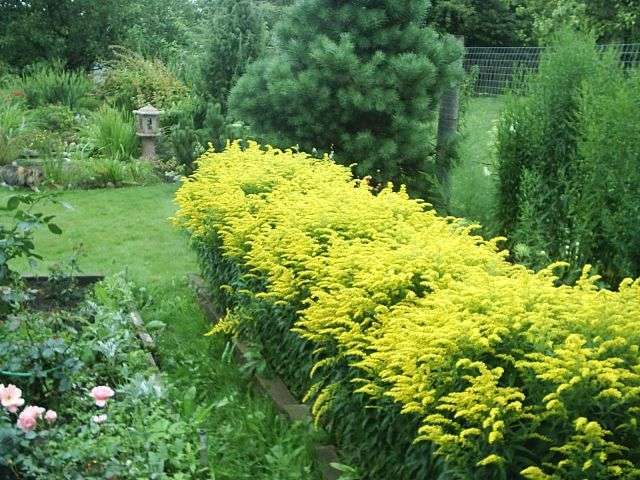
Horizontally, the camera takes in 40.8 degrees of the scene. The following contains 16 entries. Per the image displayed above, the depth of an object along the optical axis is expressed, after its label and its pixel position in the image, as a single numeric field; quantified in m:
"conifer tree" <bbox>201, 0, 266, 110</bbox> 11.38
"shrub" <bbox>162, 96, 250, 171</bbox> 10.99
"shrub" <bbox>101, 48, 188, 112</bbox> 14.55
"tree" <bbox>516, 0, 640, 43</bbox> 17.86
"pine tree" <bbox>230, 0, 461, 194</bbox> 7.43
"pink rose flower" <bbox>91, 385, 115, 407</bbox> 3.44
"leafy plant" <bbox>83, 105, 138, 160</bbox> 12.66
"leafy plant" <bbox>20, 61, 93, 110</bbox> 15.27
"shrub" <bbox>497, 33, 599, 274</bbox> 5.67
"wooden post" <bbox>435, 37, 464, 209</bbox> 7.76
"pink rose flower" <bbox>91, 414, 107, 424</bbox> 3.49
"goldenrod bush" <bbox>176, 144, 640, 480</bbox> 2.54
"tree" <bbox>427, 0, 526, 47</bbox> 25.38
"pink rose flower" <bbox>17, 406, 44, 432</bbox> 3.12
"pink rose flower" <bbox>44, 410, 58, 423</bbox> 3.32
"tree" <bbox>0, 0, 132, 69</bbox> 18.66
